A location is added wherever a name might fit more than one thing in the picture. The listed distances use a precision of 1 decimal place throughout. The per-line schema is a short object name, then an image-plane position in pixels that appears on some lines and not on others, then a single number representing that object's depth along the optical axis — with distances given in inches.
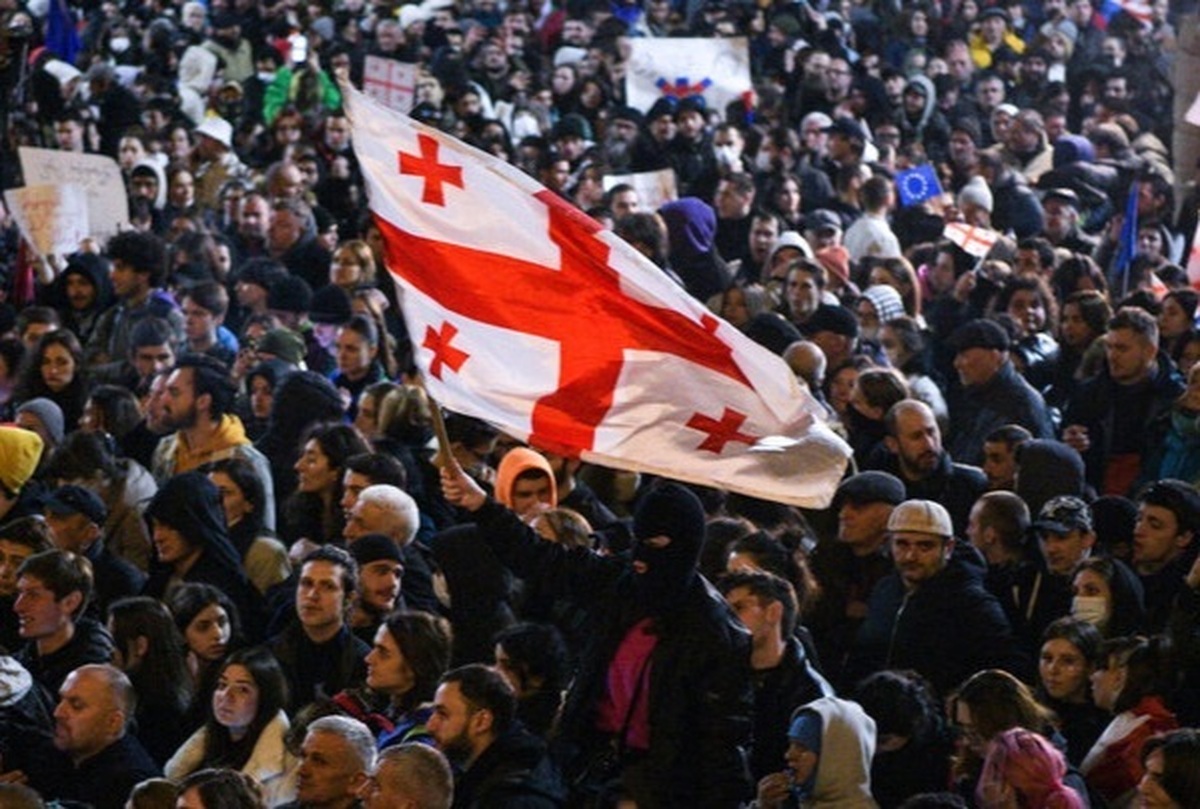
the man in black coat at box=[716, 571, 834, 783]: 644.1
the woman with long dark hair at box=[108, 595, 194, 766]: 706.2
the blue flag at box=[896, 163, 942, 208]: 1365.7
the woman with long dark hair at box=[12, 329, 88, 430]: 995.9
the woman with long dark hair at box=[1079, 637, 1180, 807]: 624.1
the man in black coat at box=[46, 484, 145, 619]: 792.3
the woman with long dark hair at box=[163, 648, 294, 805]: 663.1
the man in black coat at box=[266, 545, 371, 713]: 701.3
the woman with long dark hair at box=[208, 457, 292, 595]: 823.1
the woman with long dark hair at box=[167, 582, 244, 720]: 722.2
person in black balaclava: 578.9
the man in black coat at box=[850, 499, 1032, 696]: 698.2
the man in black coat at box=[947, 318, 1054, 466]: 907.4
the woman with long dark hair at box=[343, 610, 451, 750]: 658.8
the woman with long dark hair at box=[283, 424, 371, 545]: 835.4
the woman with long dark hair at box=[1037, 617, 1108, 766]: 656.4
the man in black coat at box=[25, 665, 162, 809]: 643.5
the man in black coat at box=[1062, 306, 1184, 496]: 876.6
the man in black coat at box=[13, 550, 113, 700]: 707.4
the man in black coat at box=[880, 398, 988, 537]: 824.3
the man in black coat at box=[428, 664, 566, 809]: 605.0
